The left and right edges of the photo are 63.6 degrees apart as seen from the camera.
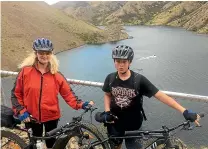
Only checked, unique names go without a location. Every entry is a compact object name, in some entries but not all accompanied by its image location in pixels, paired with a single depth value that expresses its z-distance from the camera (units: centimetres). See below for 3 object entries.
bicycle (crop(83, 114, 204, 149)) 243
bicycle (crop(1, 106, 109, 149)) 268
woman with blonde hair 285
